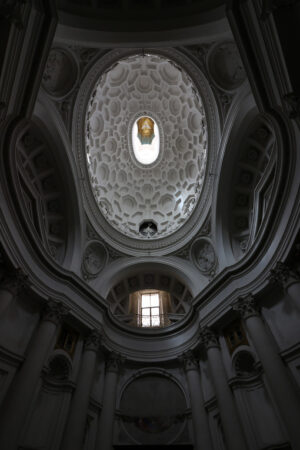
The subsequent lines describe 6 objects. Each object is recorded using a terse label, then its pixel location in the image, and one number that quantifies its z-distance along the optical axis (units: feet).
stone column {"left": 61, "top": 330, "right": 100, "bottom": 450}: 32.45
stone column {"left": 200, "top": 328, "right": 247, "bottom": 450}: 31.97
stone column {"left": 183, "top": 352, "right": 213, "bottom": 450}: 36.67
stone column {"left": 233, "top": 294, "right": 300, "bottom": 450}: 27.26
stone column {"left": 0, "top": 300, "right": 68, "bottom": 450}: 27.53
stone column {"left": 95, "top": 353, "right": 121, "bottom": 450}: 37.02
